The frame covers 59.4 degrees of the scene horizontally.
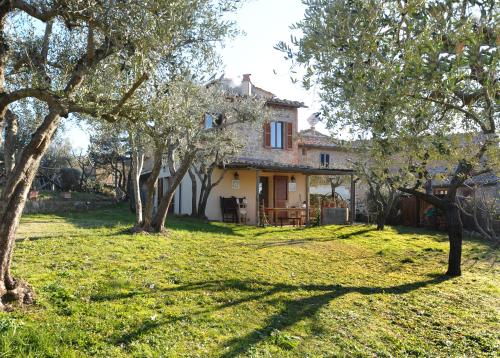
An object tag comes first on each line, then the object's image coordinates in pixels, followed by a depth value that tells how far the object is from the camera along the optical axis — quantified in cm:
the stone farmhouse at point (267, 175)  2138
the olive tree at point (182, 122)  750
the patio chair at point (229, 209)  2177
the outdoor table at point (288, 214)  2062
